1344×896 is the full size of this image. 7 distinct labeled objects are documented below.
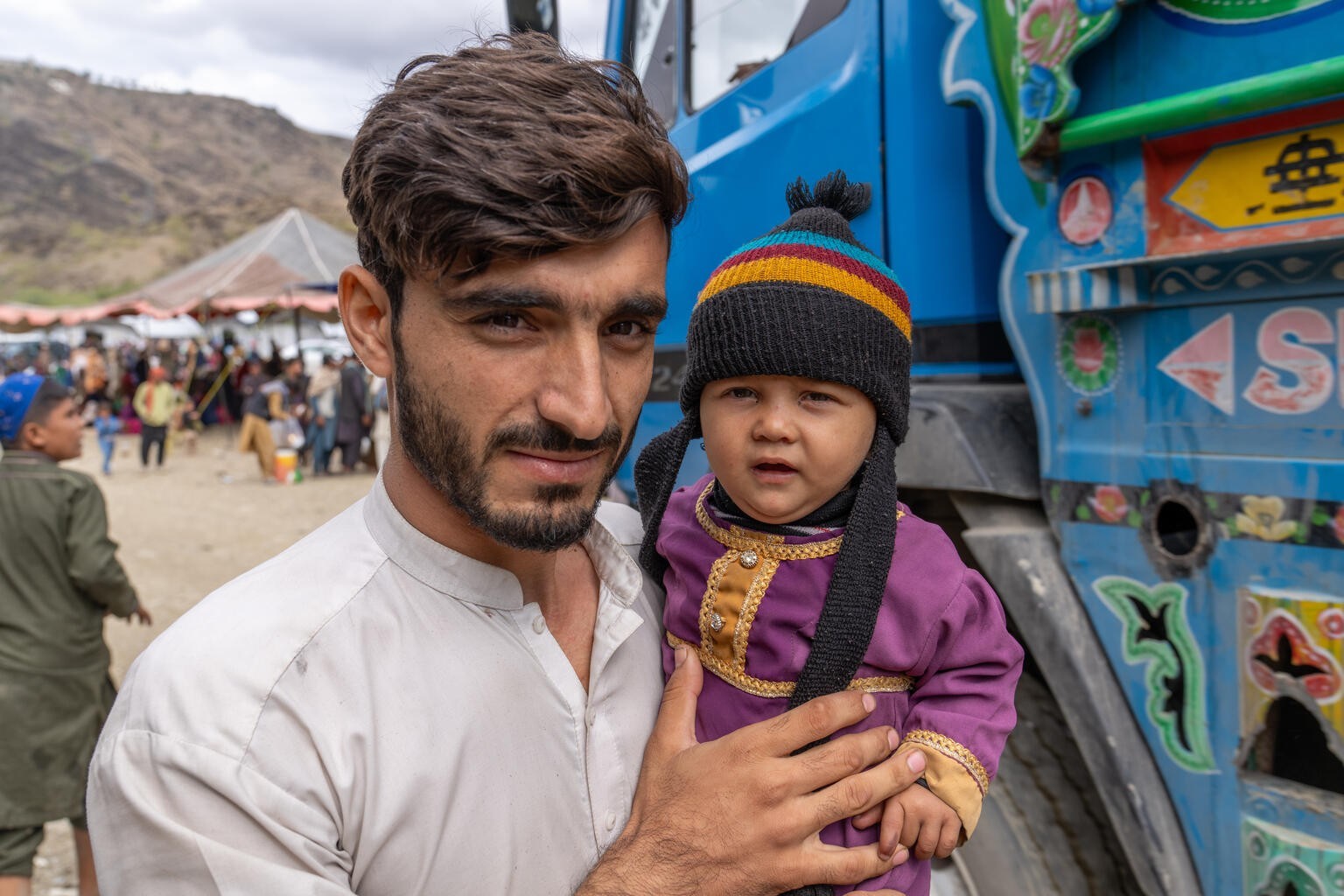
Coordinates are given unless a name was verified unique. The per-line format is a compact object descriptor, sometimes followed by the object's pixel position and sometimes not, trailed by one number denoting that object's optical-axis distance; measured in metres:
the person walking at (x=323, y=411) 12.92
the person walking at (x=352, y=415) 12.51
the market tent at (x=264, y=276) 14.55
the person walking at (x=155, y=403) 13.09
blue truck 1.43
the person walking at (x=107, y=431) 13.84
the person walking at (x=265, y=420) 12.45
